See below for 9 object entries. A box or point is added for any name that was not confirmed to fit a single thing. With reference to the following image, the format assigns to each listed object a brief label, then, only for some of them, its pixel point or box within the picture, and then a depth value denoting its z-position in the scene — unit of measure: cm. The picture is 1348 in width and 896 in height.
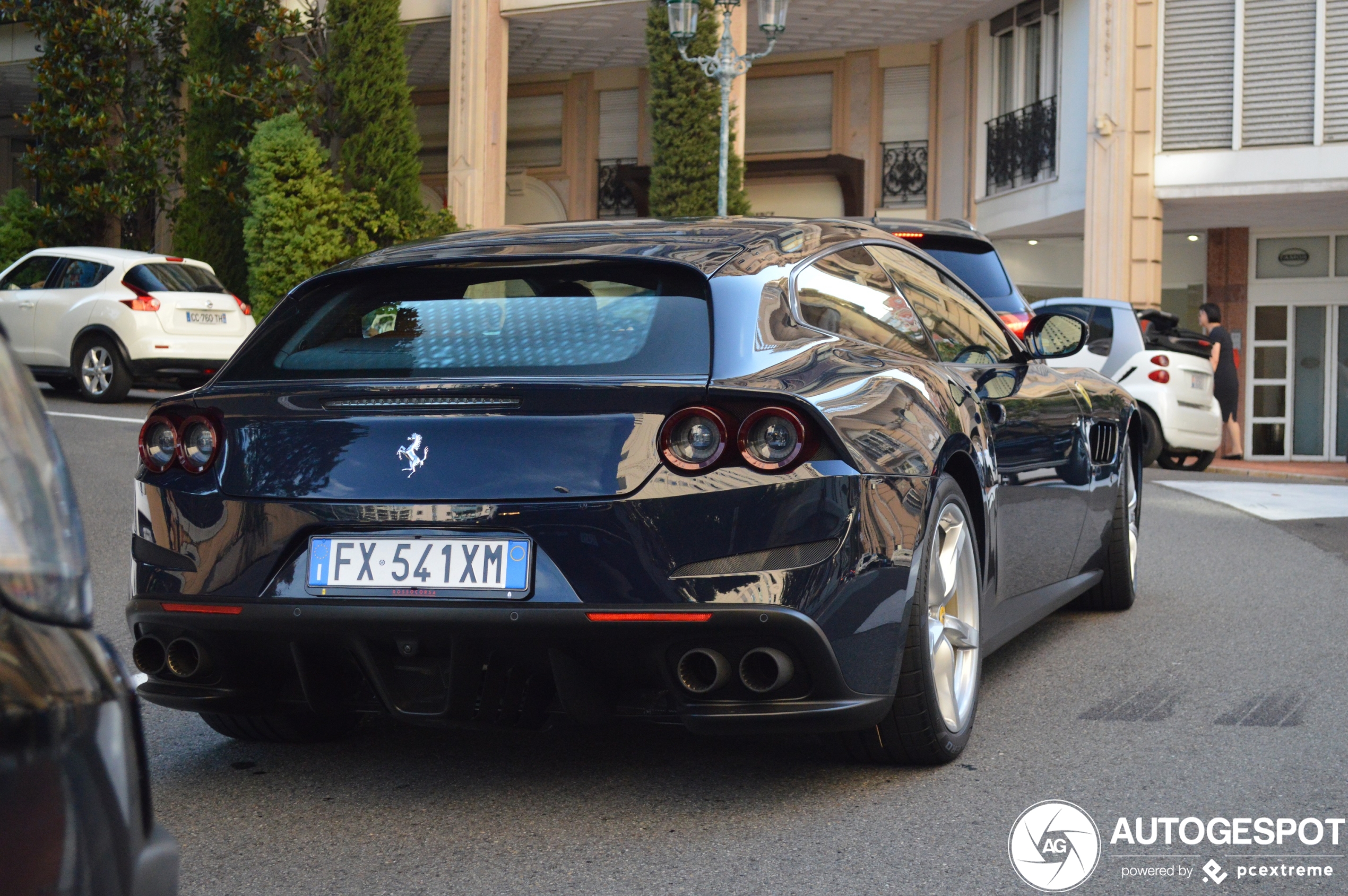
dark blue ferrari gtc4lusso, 344
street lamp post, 1775
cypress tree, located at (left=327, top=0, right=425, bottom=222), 2297
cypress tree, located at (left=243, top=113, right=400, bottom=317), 2136
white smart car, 1606
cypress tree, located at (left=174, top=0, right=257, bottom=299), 2439
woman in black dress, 1906
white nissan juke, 1700
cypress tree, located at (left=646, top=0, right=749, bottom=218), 2364
